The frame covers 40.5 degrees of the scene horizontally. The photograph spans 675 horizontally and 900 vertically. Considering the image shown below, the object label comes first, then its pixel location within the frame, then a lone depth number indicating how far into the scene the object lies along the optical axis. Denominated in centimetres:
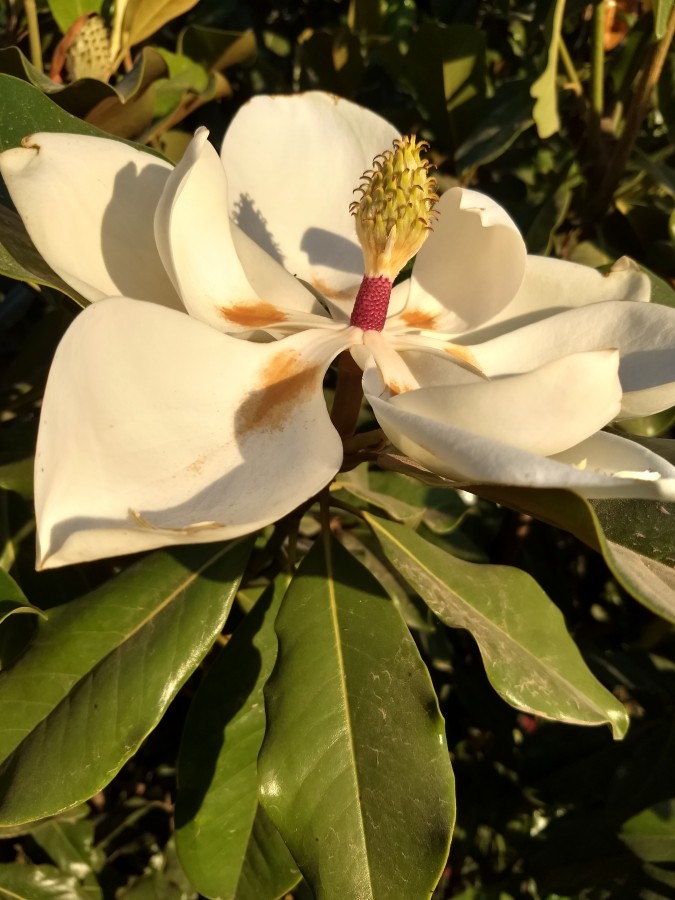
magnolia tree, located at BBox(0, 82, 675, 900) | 21
